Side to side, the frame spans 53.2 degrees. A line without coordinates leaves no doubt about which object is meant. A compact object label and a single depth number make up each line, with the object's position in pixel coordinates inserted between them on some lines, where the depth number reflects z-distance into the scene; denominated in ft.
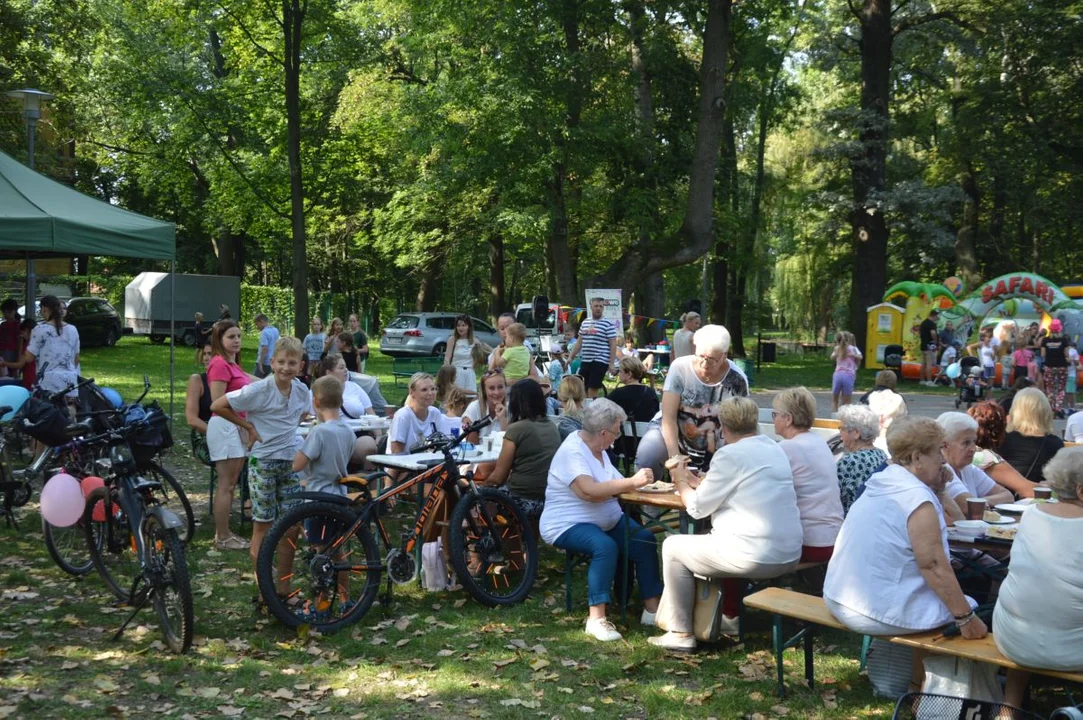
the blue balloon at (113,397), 28.78
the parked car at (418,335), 95.14
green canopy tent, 31.40
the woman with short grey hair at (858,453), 19.44
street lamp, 45.44
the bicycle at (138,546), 17.97
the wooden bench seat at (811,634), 13.92
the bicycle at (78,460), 20.94
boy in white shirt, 20.90
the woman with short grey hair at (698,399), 22.45
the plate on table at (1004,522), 18.37
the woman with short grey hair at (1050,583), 13.03
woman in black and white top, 31.30
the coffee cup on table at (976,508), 18.86
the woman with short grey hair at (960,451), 19.21
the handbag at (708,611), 18.53
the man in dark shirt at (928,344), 82.28
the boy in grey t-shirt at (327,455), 20.43
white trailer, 109.09
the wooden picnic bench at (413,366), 58.54
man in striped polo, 47.50
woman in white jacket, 17.67
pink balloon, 20.25
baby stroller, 62.34
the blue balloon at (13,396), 24.72
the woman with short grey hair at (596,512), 19.85
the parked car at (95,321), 95.66
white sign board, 68.44
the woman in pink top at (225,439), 25.17
